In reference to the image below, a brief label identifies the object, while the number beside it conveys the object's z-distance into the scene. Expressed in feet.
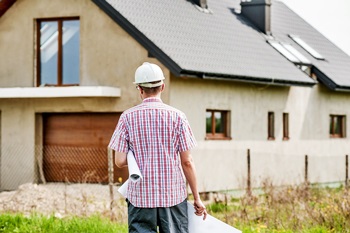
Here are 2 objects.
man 20.56
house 62.85
